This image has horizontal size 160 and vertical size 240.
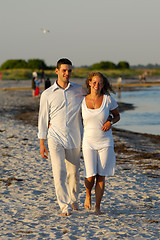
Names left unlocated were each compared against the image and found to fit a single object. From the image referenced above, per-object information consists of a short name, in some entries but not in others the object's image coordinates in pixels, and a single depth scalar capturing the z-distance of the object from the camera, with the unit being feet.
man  27.76
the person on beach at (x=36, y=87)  147.28
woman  27.25
